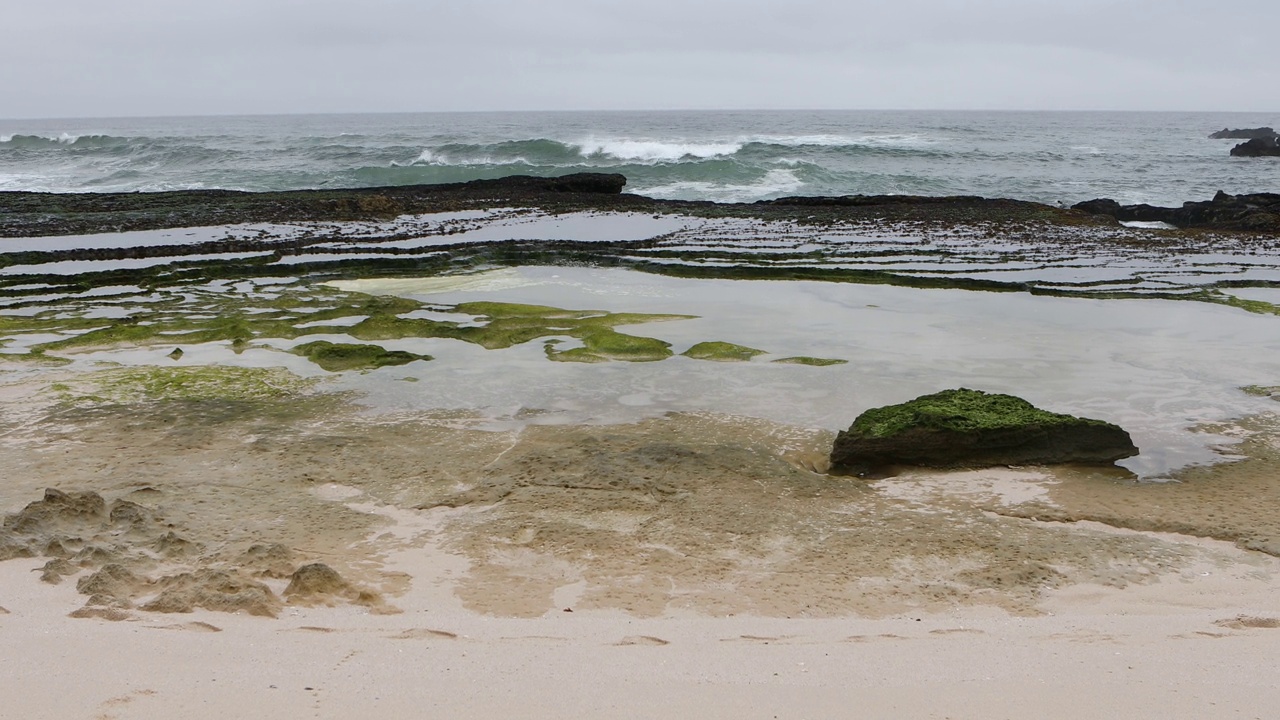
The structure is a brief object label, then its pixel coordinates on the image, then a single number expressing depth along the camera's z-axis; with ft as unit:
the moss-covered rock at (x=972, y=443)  20.34
